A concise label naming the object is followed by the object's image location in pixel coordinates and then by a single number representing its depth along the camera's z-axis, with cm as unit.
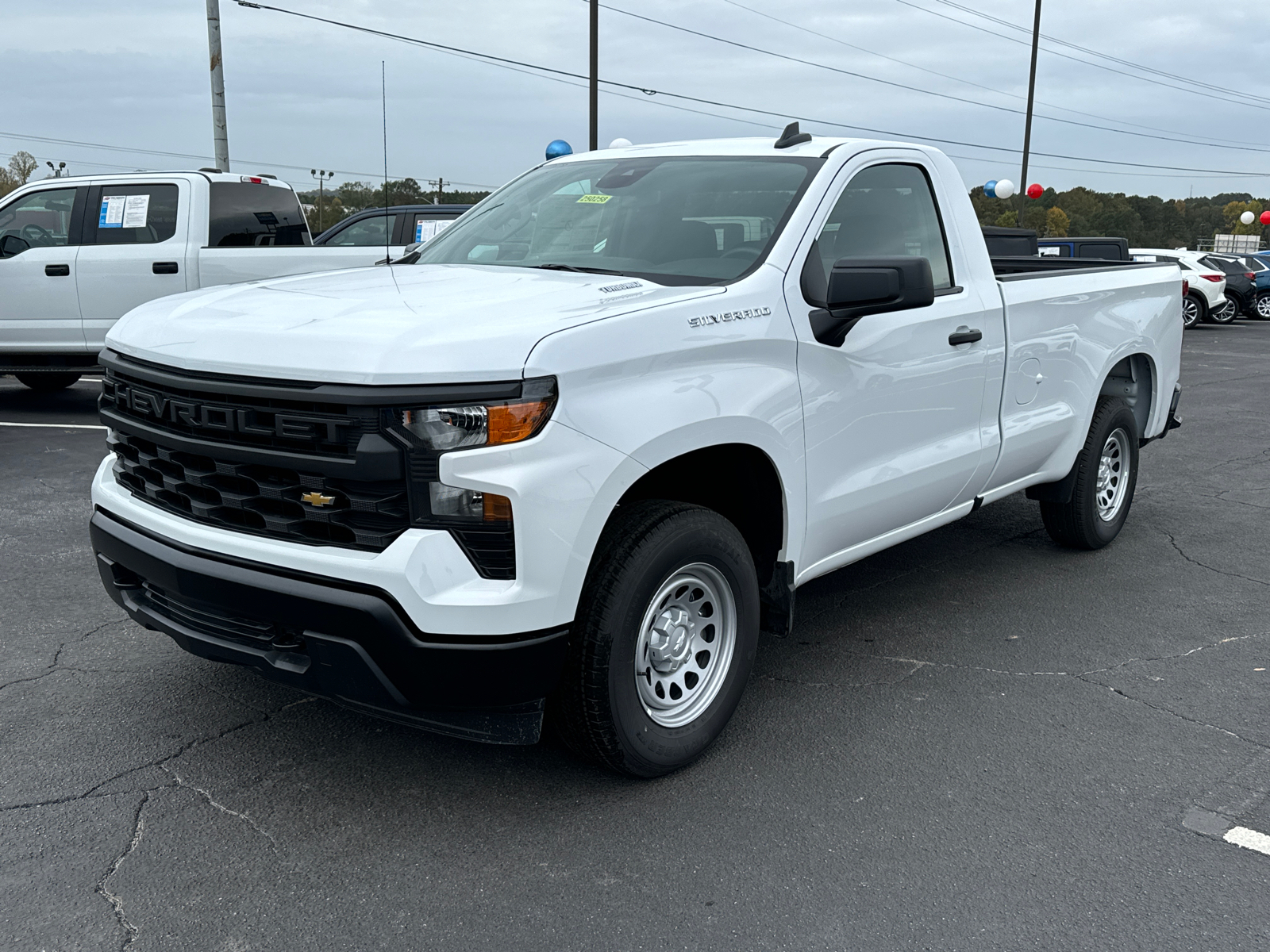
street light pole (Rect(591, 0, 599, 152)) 2086
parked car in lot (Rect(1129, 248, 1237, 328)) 2334
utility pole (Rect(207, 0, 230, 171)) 1738
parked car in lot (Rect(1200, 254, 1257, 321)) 2496
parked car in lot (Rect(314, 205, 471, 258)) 1224
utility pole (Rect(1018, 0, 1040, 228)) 3597
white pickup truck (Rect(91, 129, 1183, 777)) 279
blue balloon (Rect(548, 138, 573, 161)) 1469
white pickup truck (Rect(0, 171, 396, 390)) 998
